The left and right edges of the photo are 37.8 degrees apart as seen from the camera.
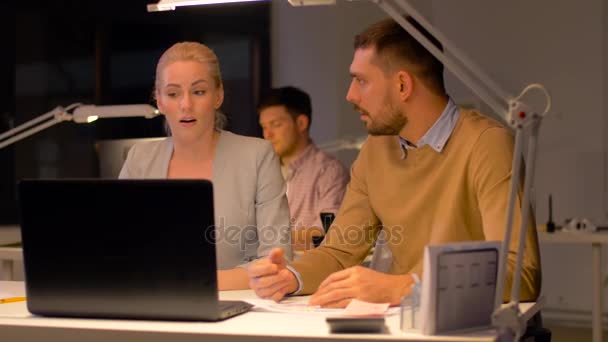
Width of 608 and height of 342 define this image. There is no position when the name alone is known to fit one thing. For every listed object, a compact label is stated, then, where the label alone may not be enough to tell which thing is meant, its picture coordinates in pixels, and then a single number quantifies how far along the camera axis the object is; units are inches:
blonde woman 103.3
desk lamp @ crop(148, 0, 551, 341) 66.7
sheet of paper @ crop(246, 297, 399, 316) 76.8
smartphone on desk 64.6
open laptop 67.7
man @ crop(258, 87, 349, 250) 183.6
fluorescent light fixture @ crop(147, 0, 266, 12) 90.8
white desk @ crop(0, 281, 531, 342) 64.7
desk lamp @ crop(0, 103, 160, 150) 130.0
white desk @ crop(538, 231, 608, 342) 167.9
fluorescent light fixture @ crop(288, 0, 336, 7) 80.7
